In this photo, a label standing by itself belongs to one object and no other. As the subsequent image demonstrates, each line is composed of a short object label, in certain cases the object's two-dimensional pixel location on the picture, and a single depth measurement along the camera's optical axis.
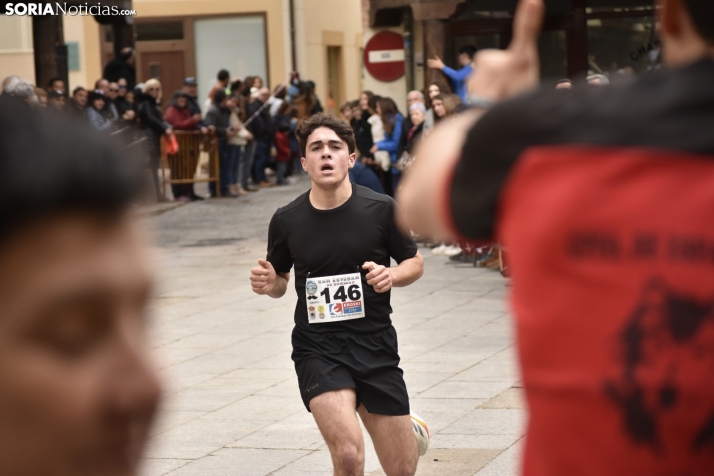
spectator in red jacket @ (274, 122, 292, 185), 24.39
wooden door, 33.25
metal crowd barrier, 21.20
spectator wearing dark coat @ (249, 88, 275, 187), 23.56
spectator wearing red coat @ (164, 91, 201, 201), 21.19
